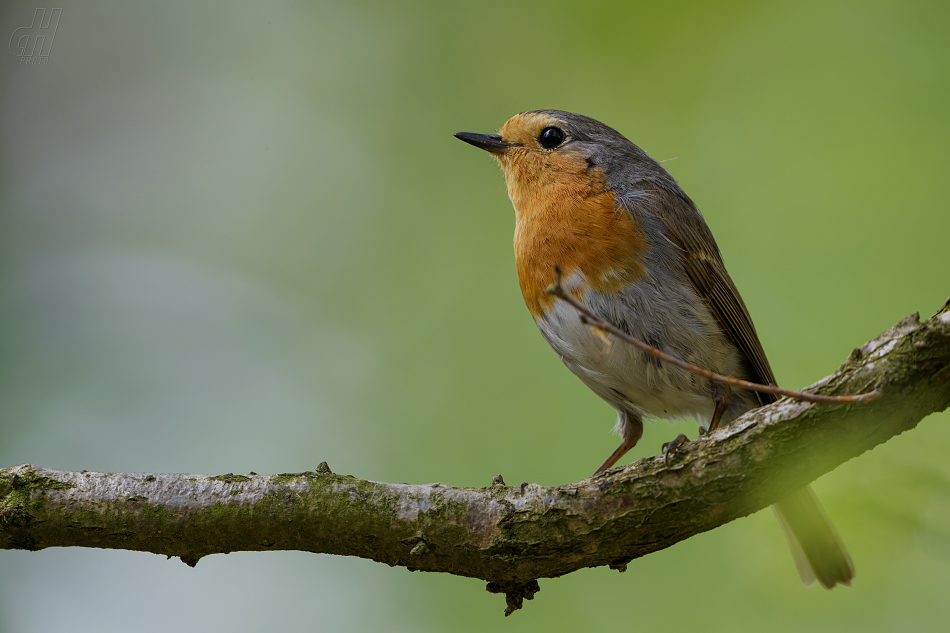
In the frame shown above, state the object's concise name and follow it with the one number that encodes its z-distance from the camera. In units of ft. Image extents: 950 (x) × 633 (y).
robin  20.52
